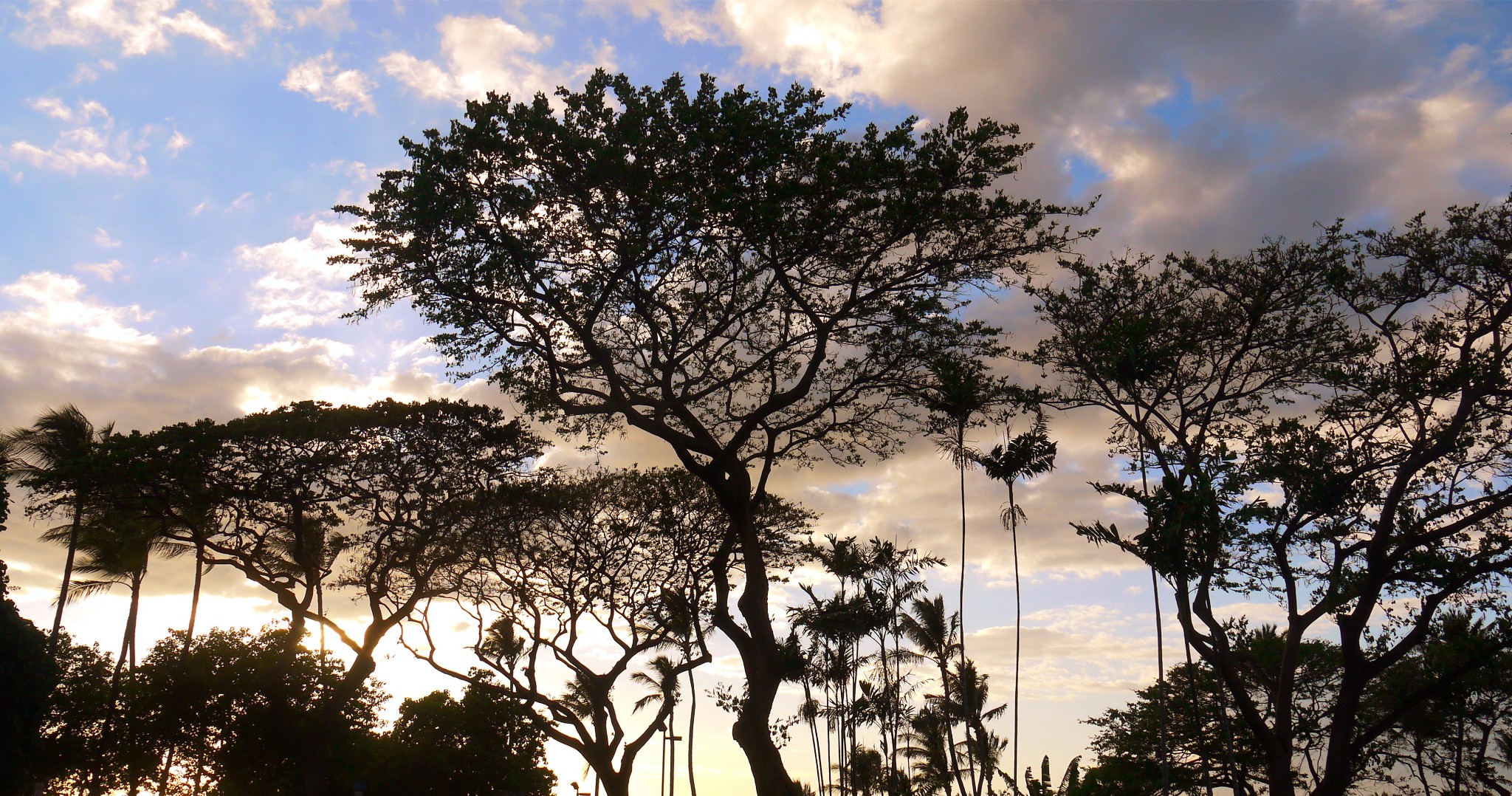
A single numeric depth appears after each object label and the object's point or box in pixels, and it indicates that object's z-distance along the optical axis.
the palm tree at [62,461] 23.19
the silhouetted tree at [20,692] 16.77
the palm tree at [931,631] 34.38
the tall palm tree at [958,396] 20.67
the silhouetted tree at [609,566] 30.45
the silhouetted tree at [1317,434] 19.81
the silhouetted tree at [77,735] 27.33
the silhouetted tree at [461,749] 29.86
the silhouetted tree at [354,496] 25.86
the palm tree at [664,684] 35.06
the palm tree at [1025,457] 23.02
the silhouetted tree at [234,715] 27.47
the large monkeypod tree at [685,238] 17.69
